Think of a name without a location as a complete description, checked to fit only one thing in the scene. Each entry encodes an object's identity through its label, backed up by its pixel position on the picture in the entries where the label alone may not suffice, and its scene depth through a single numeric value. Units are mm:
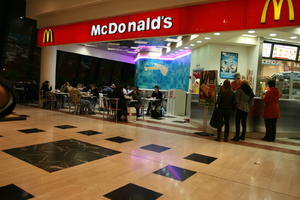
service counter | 6301
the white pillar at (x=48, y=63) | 9883
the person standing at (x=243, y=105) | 5605
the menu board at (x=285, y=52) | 8734
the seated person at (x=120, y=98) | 7453
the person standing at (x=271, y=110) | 5879
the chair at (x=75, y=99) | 8445
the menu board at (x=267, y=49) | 8672
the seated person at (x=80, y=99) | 8495
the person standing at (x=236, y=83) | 6390
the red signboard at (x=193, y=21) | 4285
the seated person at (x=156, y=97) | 9297
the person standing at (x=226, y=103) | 5402
